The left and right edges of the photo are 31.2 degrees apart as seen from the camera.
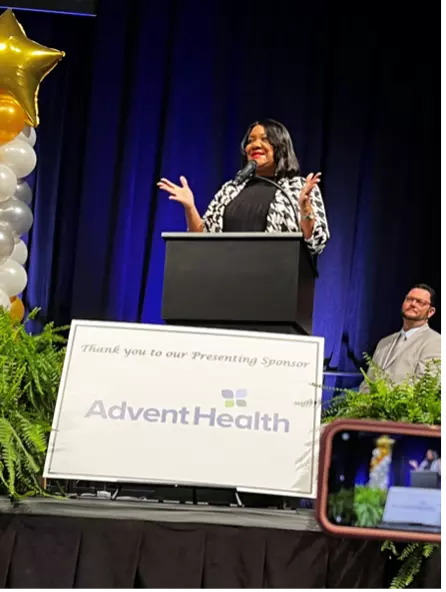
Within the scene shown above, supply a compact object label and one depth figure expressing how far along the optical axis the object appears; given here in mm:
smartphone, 854
